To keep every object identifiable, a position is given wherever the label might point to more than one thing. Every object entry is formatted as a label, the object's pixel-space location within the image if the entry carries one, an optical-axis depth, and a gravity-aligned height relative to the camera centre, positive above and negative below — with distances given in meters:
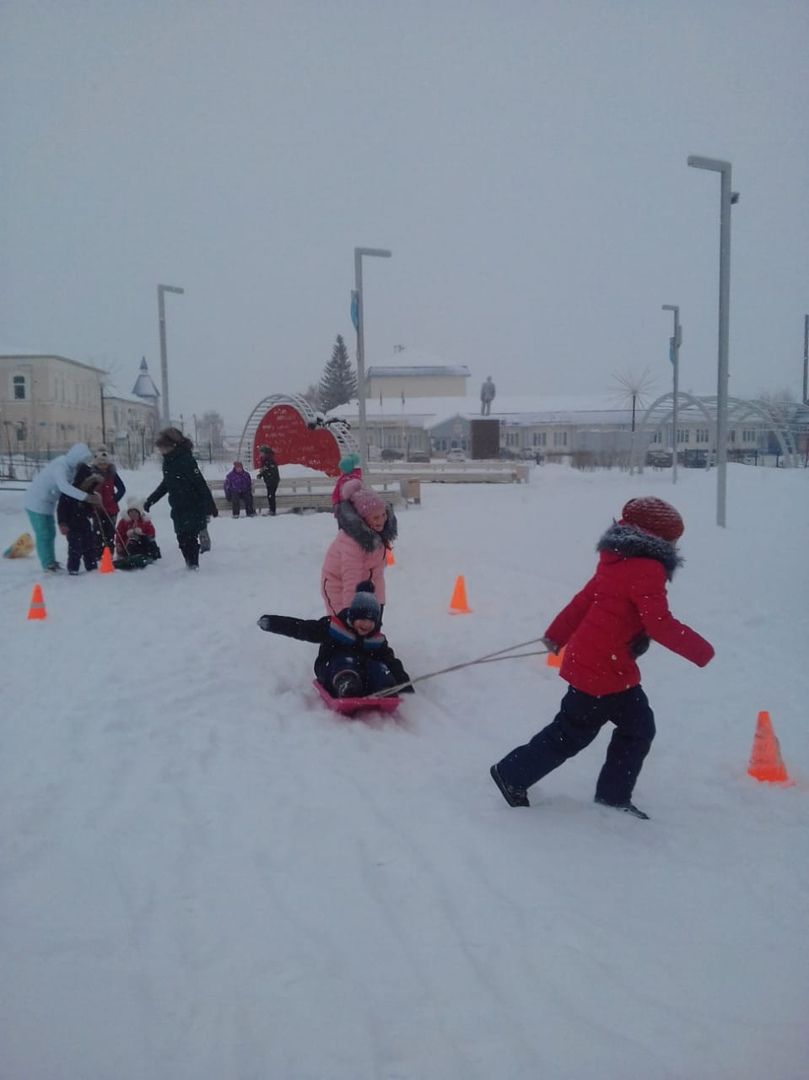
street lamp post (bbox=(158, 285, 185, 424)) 22.25 +3.83
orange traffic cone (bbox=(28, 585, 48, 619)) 8.45 -1.47
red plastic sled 5.54 -1.66
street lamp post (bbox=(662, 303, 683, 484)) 26.66 +3.75
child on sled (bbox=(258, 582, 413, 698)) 5.81 -1.36
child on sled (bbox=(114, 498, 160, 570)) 11.83 -1.10
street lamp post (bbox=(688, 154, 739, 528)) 13.06 +2.44
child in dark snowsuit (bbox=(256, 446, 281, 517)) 20.06 -0.31
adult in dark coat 10.81 -0.32
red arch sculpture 26.38 +0.78
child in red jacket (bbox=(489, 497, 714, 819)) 3.91 -0.94
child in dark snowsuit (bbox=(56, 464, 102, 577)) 10.84 -0.80
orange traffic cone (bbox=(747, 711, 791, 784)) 4.64 -1.72
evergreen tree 91.38 +8.94
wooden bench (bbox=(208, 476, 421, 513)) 21.75 -0.95
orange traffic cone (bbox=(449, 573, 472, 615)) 9.00 -1.57
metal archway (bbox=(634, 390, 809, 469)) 30.20 +1.49
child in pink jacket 6.20 -0.67
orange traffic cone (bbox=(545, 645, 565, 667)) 7.10 -1.77
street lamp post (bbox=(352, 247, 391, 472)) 19.77 +3.51
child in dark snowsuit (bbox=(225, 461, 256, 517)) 20.17 -0.64
